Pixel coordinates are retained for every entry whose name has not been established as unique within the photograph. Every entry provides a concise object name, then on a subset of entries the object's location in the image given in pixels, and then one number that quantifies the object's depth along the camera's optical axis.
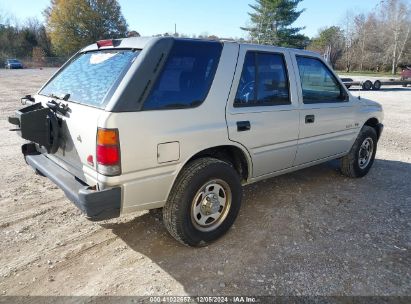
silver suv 2.66
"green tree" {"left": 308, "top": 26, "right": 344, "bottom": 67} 55.12
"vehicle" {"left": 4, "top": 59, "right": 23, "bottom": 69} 46.77
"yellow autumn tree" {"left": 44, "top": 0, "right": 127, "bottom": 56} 52.59
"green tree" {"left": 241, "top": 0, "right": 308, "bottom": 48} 45.16
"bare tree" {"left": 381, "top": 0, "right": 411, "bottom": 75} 45.16
